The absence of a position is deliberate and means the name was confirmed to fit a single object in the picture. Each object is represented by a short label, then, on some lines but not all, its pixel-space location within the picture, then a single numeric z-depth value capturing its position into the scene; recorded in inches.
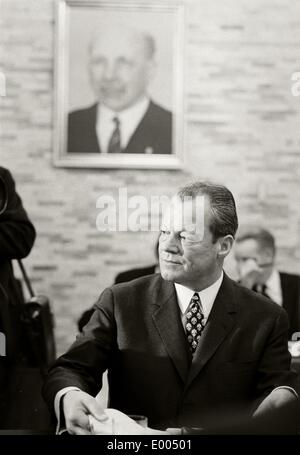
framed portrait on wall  134.6
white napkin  49.9
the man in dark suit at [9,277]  81.2
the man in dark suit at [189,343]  58.1
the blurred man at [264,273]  119.8
